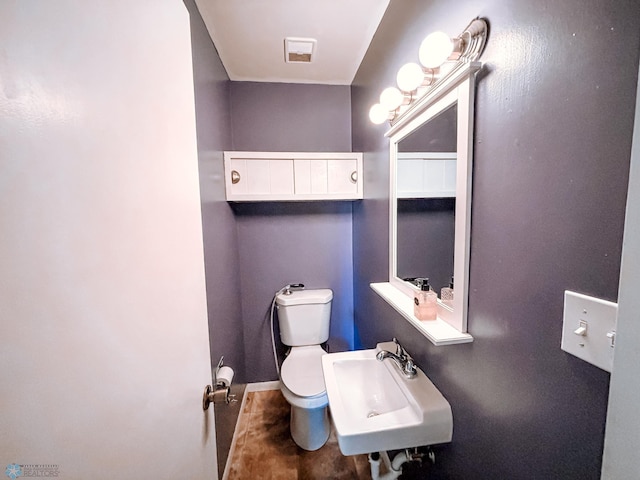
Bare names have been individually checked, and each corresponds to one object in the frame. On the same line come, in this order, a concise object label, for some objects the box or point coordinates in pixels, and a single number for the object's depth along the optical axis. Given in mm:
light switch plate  383
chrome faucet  993
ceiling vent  1451
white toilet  1433
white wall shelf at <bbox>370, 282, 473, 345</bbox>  701
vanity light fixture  632
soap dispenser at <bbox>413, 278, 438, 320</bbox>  840
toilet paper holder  700
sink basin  792
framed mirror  700
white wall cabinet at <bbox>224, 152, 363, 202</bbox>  1745
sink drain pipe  981
